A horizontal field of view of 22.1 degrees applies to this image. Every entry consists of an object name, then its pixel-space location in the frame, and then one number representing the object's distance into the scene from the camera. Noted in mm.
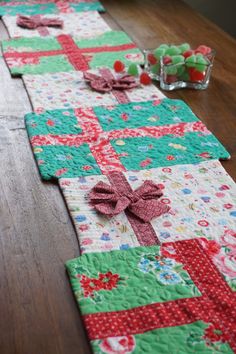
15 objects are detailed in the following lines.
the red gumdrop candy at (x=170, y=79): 2164
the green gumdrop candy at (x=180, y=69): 2150
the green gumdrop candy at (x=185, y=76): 2180
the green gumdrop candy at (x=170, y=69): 2130
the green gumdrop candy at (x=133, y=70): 2256
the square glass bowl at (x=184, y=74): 2143
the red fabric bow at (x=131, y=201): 1479
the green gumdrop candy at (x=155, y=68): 2221
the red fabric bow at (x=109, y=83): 2145
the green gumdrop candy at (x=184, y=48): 2227
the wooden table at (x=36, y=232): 1136
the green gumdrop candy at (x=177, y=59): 2133
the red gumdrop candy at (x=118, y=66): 2279
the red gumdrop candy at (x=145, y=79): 2209
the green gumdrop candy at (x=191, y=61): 2129
